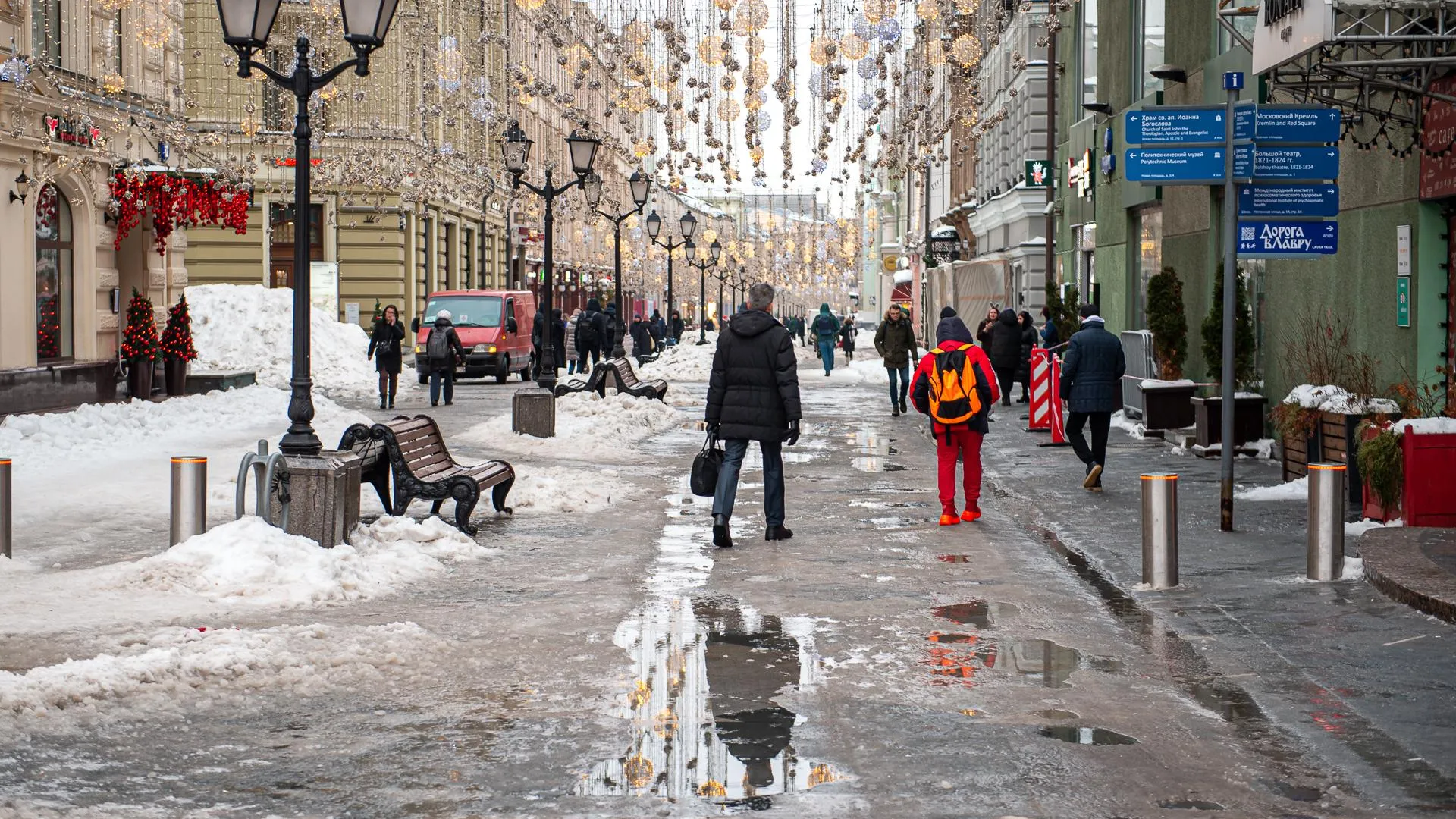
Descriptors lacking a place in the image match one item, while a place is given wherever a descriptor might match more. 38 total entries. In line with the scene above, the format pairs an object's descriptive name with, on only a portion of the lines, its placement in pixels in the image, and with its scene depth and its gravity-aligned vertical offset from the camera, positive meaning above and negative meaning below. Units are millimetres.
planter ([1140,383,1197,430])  23156 -873
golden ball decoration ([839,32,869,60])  23438 +3838
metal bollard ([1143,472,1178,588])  11047 -1166
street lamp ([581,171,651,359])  31984 +2746
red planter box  12852 -983
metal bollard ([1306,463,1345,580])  11125 -1117
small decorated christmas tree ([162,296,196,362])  30344 +64
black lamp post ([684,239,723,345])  64812 +3045
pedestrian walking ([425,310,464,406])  30688 -223
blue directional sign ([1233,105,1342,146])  13461 +1611
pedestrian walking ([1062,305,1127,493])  17719 -336
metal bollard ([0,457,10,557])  11977 -1161
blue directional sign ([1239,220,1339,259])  13484 +775
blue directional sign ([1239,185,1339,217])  13500 +1051
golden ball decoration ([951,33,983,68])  23483 +3958
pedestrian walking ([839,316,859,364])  62406 +100
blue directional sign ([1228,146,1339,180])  13406 +1331
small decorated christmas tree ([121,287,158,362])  28922 +97
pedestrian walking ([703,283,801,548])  13438 -382
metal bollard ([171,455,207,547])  11727 -1029
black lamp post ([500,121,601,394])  26562 +2804
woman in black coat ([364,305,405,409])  30766 -161
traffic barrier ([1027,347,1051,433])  24578 -734
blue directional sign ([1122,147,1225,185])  13406 +1317
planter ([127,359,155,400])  29109 -643
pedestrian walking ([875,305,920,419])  30188 -66
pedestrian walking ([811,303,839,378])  47906 +196
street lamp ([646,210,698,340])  46406 +3103
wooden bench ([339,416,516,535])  13781 -1027
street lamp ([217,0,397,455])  12312 +1822
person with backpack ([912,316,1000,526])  14898 -497
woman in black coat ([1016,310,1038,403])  32625 -83
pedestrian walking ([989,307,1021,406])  31047 -77
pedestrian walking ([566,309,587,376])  46688 -255
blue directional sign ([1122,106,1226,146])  13422 +1605
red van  39844 +266
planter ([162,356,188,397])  30391 -601
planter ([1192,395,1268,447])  20297 -868
